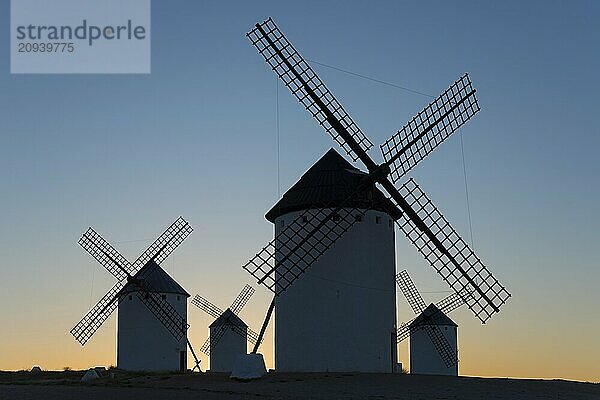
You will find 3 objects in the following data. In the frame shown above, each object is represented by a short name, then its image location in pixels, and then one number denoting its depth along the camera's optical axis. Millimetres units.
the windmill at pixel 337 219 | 27812
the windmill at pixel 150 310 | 43750
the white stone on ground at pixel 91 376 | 30478
